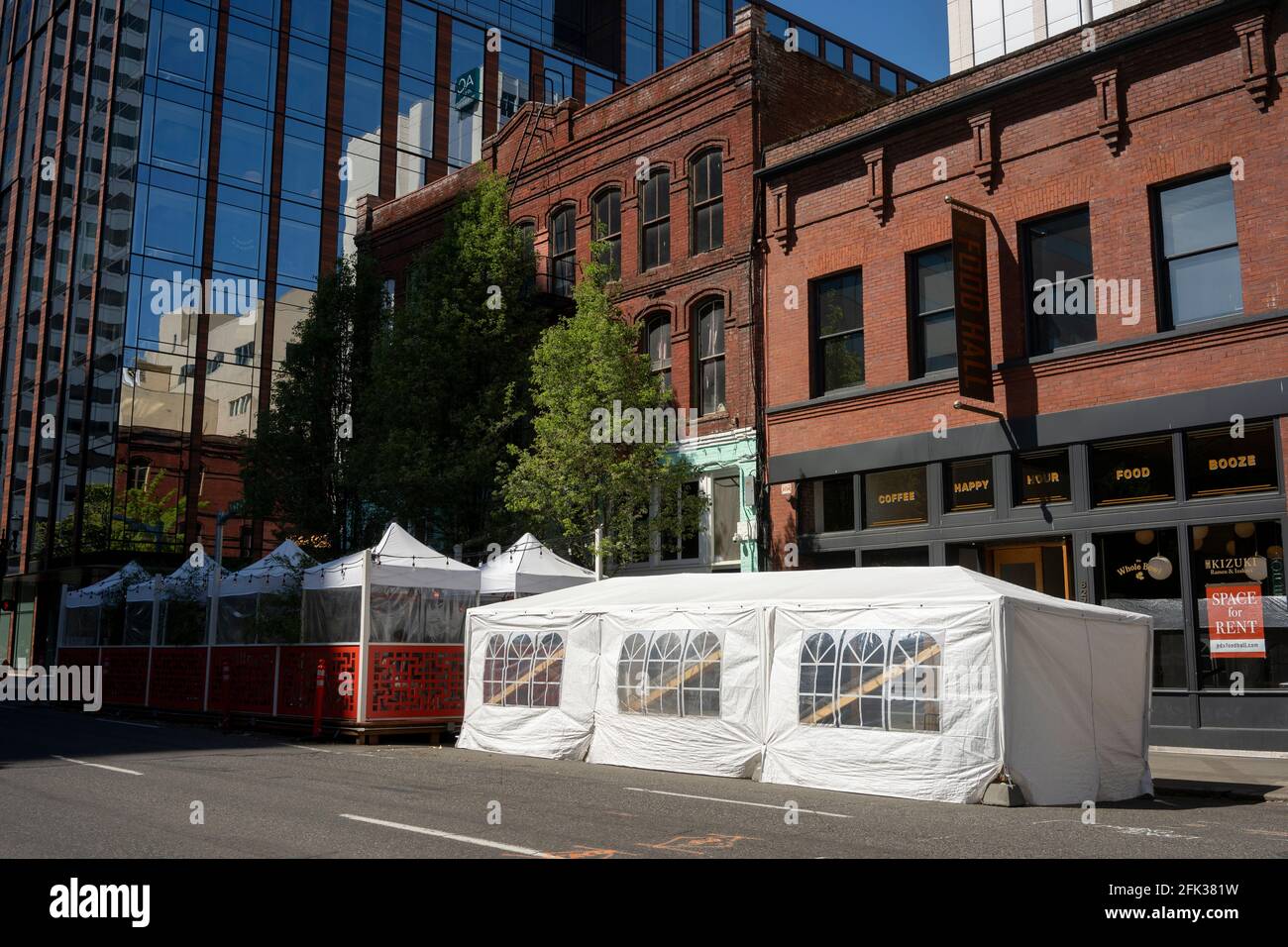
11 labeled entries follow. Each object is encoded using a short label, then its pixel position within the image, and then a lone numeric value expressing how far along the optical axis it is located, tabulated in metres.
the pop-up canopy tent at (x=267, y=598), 21.66
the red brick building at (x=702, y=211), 24.81
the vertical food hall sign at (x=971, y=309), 19.56
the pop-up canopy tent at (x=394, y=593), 20.06
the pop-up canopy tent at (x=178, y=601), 25.39
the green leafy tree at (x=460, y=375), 27.05
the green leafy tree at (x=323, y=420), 31.06
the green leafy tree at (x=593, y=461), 24.05
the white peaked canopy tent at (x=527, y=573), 21.31
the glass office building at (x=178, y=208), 44.38
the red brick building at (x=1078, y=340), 17.33
